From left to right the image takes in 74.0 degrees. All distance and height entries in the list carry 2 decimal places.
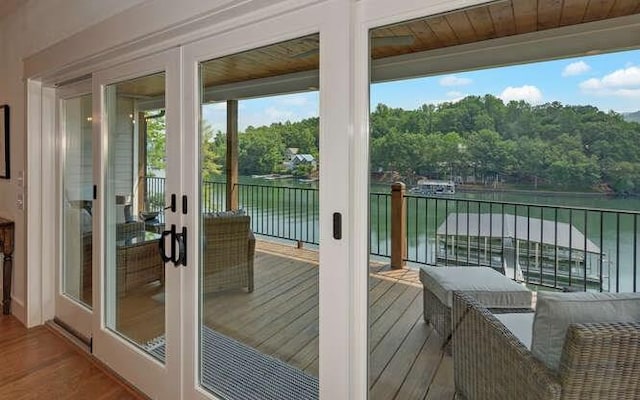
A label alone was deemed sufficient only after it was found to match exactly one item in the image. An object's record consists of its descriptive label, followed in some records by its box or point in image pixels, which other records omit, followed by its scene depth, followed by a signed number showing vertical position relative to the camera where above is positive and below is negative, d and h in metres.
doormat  2.09 -0.94
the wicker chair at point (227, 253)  2.23 -0.34
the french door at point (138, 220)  2.38 -0.19
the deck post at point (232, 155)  2.17 +0.18
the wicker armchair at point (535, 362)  1.23 -0.58
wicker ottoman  1.59 -0.40
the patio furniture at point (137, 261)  2.69 -0.47
